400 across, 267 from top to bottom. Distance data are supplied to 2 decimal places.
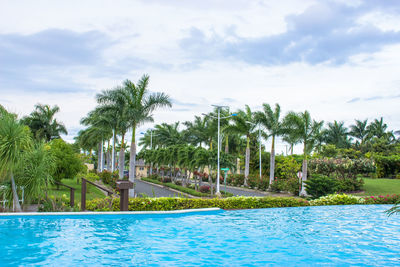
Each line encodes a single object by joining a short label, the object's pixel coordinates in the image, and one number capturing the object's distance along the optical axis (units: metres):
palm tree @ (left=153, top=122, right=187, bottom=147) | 71.50
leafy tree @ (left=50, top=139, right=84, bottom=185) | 29.10
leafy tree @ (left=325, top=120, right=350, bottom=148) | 77.88
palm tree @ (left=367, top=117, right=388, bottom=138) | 76.44
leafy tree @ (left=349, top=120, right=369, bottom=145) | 78.06
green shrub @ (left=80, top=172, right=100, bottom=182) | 38.75
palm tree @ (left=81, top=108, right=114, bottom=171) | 37.04
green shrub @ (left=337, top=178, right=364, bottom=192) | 35.28
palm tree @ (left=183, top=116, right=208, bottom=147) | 65.06
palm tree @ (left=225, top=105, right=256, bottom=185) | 45.00
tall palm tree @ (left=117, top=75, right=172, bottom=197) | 31.59
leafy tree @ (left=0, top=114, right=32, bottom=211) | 14.50
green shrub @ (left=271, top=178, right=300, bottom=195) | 36.28
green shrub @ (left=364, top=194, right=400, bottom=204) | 24.36
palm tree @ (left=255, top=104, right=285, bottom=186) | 40.94
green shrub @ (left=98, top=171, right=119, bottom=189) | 38.34
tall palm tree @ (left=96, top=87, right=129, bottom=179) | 32.72
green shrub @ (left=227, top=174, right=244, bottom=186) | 49.16
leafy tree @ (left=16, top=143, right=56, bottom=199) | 15.32
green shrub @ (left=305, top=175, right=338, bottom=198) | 26.92
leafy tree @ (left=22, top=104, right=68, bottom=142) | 49.31
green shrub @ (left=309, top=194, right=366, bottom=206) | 23.05
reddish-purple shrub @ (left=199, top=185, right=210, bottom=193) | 40.03
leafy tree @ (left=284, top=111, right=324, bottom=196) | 35.69
